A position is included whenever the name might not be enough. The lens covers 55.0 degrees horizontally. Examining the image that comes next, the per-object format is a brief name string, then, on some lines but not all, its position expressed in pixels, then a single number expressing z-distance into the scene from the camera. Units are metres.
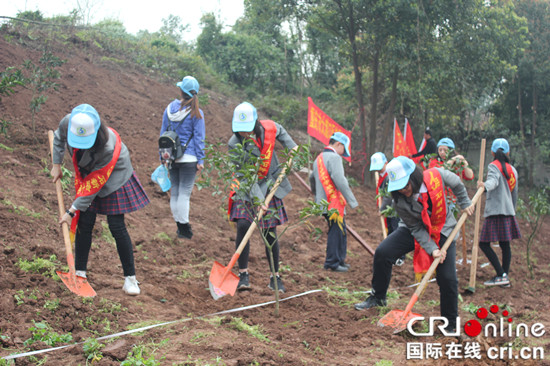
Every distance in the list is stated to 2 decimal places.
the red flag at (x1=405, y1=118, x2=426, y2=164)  9.05
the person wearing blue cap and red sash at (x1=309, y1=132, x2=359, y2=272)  5.83
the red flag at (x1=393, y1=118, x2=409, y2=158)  8.61
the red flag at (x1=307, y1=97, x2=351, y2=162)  8.67
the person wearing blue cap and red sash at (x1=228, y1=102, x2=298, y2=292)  4.46
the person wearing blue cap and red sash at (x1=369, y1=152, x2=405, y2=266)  5.91
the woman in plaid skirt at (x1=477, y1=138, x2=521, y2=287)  5.87
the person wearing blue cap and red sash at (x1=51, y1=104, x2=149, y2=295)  3.63
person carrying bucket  5.34
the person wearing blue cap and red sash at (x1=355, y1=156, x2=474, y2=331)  3.78
